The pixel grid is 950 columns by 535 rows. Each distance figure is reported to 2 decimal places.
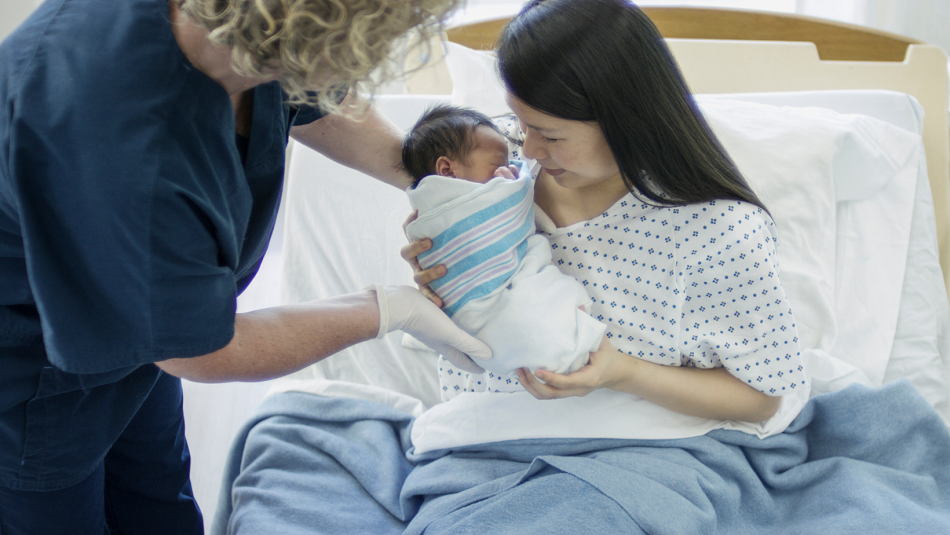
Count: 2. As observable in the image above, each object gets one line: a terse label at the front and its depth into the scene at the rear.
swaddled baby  1.05
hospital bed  1.53
